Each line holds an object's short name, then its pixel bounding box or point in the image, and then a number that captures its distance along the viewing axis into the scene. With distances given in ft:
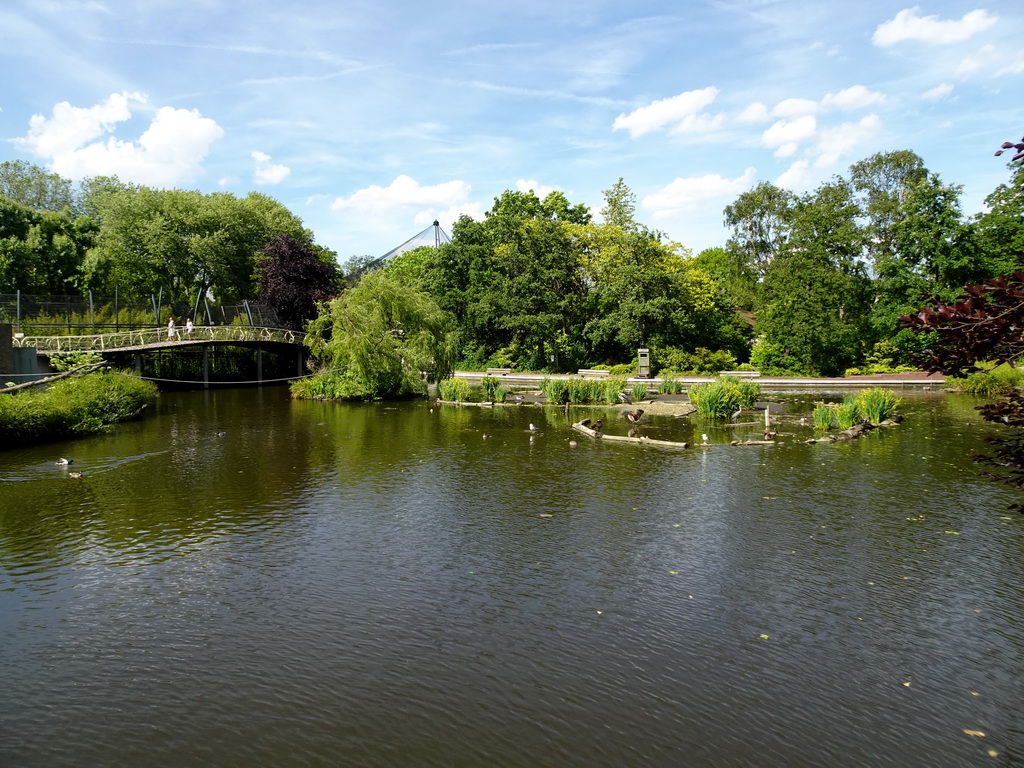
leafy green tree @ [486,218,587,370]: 168.14
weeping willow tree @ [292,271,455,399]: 109.91
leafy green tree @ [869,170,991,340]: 136.46
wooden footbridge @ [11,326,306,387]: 112.16
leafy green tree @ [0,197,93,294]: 156.76
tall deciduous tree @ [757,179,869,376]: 147.54
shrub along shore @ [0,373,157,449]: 68.13
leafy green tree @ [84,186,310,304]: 163.32
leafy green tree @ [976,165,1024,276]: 130.41
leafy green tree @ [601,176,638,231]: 181.37
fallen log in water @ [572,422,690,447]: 67.82
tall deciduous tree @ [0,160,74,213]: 215.92
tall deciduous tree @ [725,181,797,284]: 210.79
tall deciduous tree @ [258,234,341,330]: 148.56
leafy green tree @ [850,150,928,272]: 180.24
